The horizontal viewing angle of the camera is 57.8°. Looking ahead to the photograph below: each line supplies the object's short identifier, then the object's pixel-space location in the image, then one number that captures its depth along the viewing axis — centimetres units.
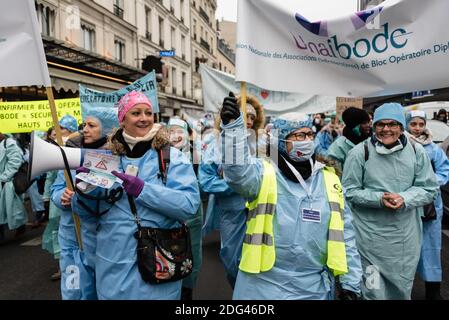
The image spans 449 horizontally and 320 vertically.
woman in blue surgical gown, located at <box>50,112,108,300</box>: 268
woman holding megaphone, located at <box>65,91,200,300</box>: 233
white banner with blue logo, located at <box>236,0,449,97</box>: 292
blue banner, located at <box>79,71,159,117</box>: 581
